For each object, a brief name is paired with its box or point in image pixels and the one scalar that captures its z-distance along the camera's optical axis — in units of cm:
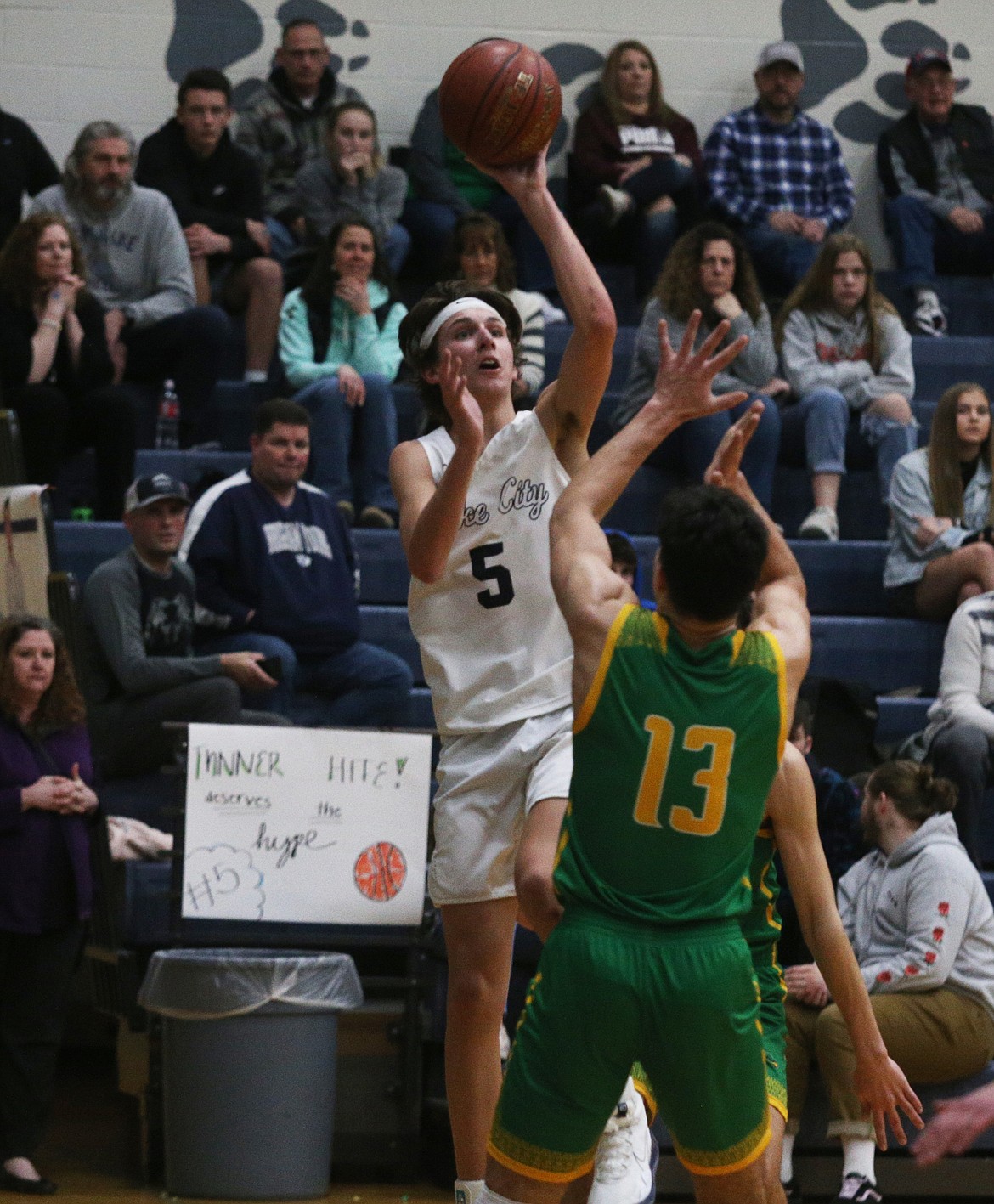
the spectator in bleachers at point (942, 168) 2012
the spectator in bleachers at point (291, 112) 1909
